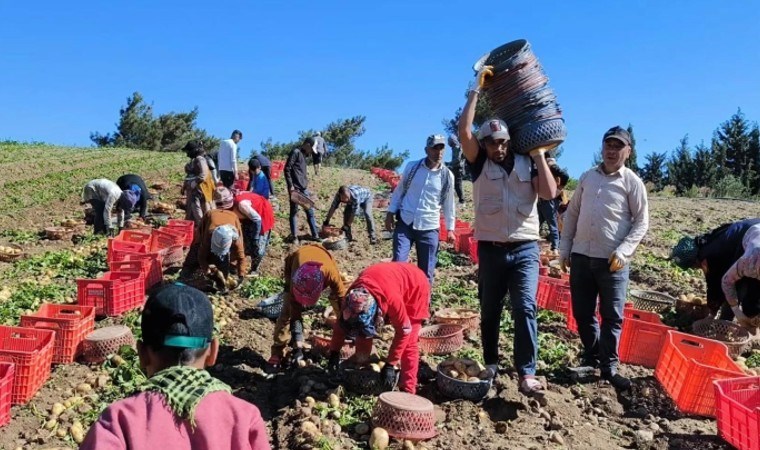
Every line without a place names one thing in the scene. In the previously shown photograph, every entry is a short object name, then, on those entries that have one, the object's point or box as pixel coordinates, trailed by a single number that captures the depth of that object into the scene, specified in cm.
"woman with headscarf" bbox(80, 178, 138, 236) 1060
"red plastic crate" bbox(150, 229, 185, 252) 915
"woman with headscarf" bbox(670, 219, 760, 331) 509
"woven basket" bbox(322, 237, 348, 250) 1009
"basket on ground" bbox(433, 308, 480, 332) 614
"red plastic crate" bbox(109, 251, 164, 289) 719
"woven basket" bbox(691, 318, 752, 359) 580
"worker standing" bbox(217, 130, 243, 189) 1248
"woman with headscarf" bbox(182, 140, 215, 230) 895
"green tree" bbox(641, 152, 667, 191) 4475
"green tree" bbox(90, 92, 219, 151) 5322
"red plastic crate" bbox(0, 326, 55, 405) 446
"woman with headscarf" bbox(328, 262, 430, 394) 423
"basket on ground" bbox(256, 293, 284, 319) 649
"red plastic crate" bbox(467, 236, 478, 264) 952
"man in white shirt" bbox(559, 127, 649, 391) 466
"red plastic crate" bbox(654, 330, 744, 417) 451
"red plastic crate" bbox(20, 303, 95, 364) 524
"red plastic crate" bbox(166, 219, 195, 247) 972
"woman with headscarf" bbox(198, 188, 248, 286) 681
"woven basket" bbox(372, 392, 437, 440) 389
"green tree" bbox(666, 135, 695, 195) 3791
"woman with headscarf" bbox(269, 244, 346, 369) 477
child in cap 169
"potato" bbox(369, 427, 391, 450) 386
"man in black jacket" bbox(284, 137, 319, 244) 1047
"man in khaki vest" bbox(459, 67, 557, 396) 431
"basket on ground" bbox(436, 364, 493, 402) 446
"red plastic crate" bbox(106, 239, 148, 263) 798
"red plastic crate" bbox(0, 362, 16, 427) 412
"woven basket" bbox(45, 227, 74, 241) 1090
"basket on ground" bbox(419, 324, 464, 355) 552
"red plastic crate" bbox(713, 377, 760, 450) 372
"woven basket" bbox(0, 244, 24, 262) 923
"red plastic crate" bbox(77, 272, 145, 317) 634
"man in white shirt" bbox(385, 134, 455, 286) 598
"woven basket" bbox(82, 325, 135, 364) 526
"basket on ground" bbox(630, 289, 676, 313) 715
